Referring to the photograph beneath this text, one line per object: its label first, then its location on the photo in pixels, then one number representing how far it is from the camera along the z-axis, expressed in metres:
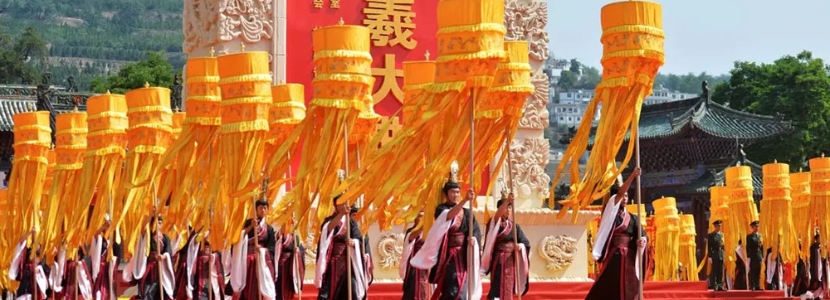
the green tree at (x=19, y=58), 56.94
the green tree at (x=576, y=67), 133.62
